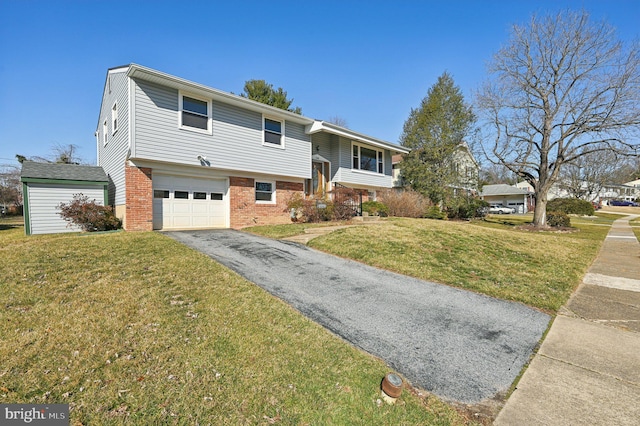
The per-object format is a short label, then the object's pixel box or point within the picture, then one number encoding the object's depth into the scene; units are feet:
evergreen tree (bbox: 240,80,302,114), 83.20
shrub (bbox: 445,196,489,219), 73.15
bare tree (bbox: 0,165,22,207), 86.53
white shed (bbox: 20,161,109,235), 35.17
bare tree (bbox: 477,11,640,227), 49.21
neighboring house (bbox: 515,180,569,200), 174.13
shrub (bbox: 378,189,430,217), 60.49
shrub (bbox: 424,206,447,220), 69.09
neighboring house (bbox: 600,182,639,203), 206.18
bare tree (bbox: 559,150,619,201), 141.77
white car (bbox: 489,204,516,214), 143.12
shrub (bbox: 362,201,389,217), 54.44
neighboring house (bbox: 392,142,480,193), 74.02
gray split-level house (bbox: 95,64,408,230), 32.65
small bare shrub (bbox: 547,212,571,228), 58.59
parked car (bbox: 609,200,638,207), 195.97
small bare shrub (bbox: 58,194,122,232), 34.45
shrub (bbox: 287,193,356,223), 44.78
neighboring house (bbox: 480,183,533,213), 152.46
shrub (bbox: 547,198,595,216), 108.88
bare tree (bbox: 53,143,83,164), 94.62
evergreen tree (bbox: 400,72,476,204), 76.69
